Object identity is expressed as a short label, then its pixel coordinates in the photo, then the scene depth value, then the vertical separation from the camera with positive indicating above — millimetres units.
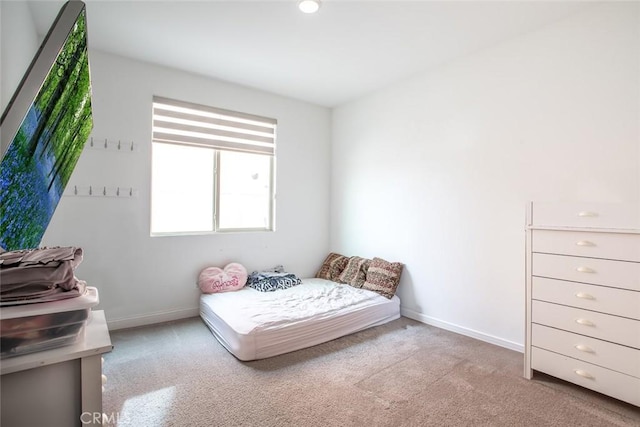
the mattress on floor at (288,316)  2418 -905
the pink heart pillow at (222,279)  3303 -724
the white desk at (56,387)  867 -521
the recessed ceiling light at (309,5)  2152 +1464
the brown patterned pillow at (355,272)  3655 -709
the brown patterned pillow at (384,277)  3359 -705
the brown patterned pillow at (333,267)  4031 -703
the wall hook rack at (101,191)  2756 +183
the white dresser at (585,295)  1765 -490
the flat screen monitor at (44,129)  682 +253
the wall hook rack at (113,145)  2836 +622
